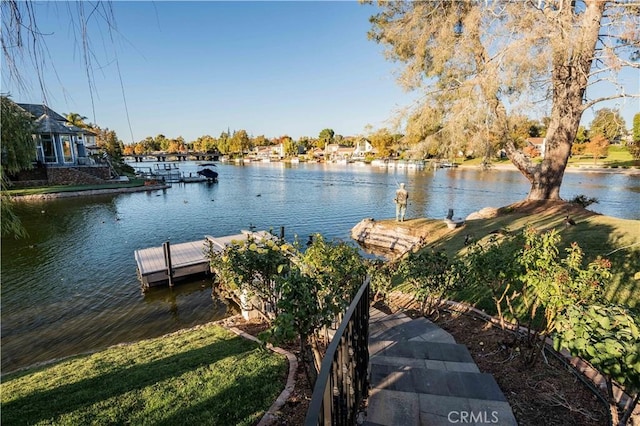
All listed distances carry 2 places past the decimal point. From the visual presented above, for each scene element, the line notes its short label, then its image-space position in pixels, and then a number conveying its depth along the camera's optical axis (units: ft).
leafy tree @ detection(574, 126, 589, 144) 202.59
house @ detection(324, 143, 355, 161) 331.24
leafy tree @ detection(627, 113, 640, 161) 134.14
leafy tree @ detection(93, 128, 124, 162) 151.70
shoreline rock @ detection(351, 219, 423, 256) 49.44
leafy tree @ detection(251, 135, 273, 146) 478.18
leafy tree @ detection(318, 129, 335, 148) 435.16
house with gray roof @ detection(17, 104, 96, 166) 111.73
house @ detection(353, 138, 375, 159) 326.48
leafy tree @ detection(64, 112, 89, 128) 198.18
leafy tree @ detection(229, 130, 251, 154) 409.90
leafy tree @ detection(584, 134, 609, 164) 180.96
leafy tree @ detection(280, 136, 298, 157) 373.24
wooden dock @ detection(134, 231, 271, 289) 36.68
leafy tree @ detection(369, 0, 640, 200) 31.32
